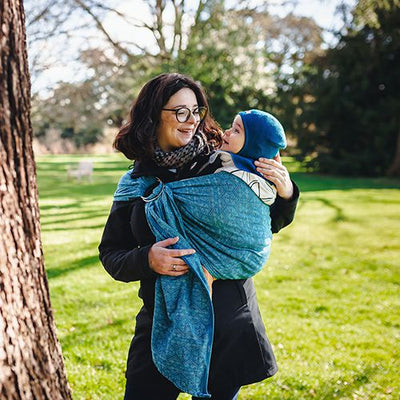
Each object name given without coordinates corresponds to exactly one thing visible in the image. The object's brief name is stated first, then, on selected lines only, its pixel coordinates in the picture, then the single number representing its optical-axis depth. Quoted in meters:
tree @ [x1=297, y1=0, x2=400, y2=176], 18.91
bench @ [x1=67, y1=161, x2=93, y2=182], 17.69
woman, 1.71
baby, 1.67
